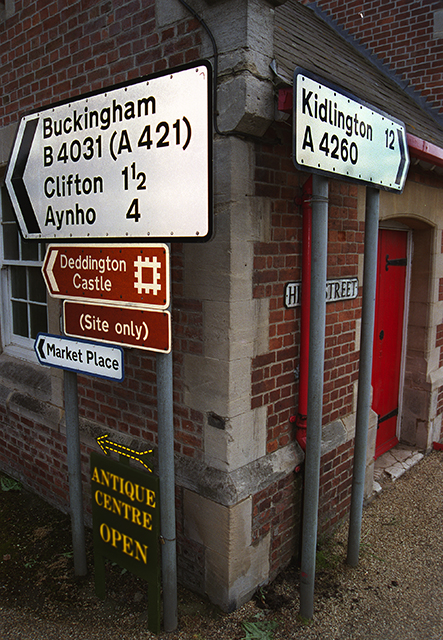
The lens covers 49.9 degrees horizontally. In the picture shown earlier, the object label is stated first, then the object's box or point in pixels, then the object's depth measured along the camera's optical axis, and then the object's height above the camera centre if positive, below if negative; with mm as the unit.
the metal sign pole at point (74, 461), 2873 -1284
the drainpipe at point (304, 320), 3082 -439
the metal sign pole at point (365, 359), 2975 -670
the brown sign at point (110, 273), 2211 -98
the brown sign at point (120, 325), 2213 -356
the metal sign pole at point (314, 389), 2484 -742
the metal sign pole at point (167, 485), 2348 -1195
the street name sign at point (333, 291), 3101 -264
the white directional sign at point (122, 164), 1915 +420
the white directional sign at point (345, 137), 2176 +596
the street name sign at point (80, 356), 2463 -560
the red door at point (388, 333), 4816 -826
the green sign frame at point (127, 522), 2533 -1506
